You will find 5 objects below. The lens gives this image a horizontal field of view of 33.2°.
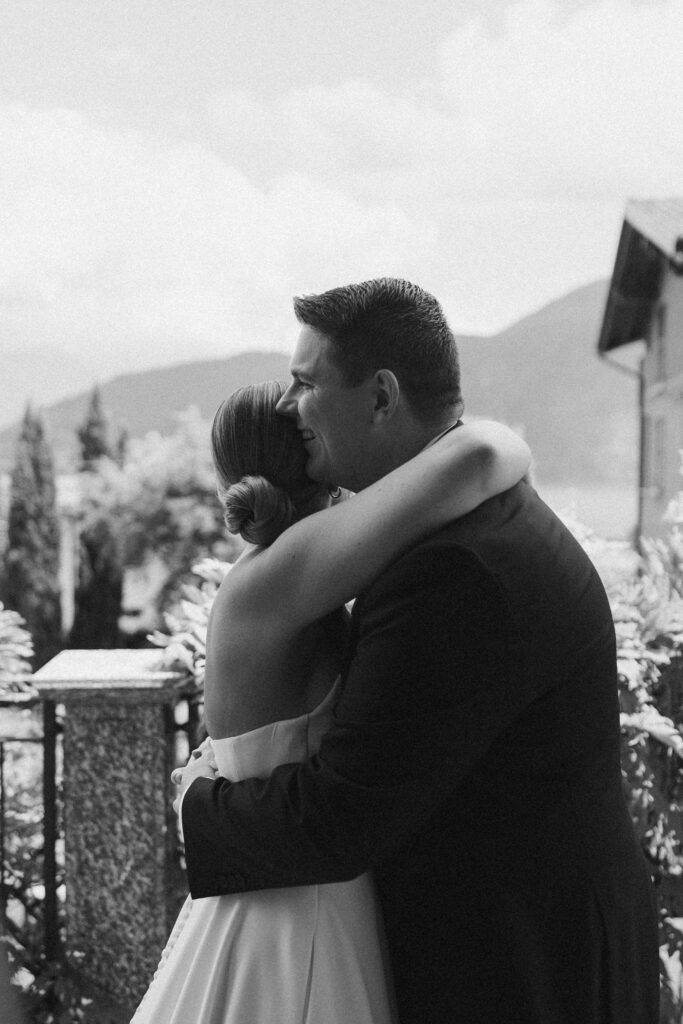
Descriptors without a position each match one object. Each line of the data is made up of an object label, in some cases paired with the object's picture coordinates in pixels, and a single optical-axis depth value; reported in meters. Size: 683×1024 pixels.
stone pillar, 3.27
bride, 1.44
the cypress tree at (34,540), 29.62
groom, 1.37
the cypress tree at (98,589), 29.70
